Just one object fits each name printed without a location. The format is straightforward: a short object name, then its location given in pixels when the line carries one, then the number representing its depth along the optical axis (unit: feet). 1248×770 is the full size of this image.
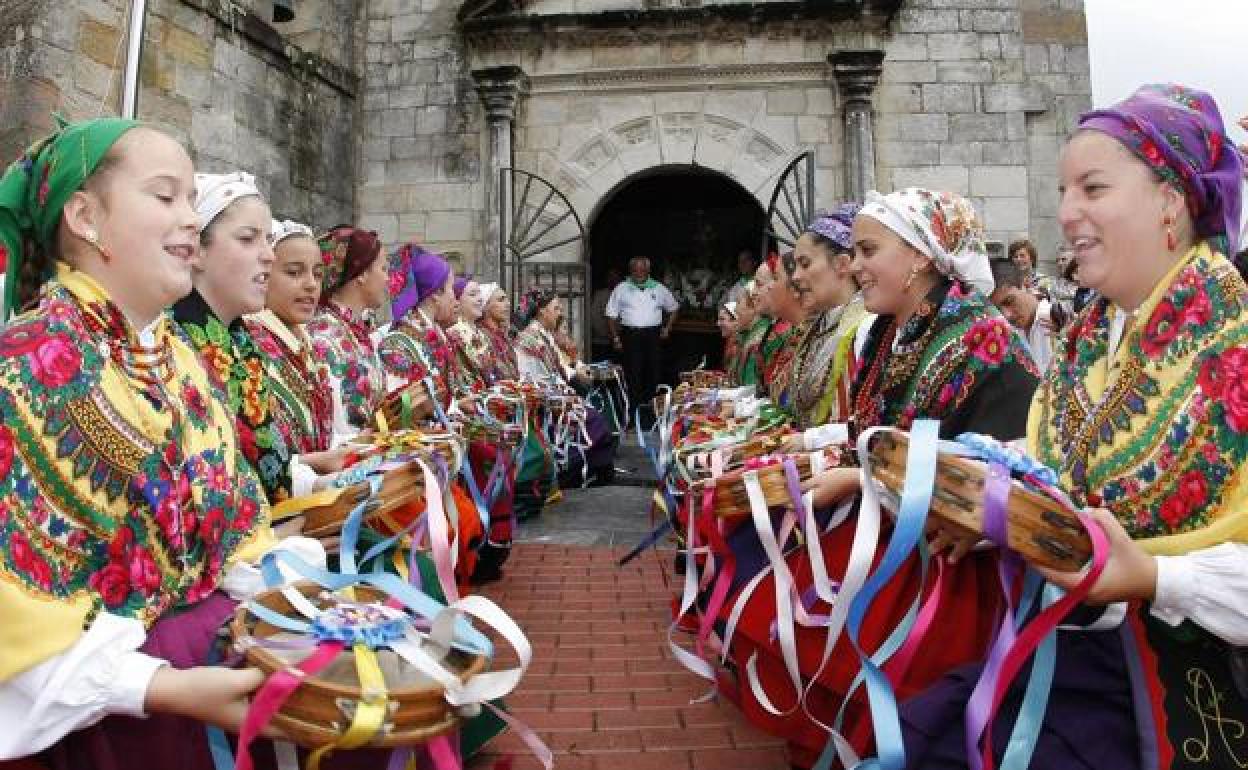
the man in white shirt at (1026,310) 19.45
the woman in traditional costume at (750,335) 19.81
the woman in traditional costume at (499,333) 23.85
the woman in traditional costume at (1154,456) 4.99
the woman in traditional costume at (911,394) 6.78
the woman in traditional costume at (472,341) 20.65
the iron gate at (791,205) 29.48
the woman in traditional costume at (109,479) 4.41
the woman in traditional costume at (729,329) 26.96
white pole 12.78
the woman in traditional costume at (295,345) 9.69
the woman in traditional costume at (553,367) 27.43
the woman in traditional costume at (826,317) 11.80
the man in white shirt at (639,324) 39.68
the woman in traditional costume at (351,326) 12.66
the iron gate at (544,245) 32.63
